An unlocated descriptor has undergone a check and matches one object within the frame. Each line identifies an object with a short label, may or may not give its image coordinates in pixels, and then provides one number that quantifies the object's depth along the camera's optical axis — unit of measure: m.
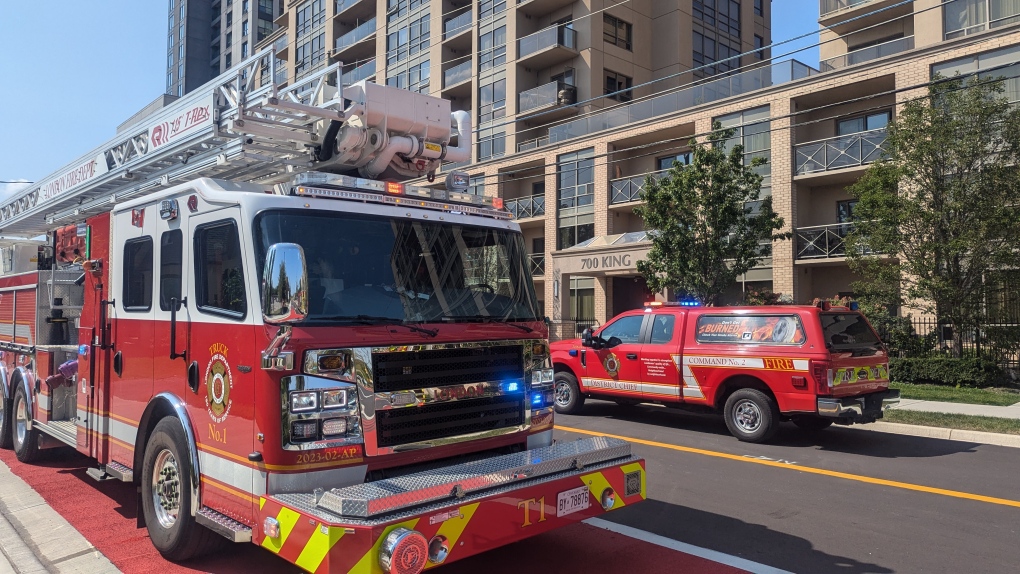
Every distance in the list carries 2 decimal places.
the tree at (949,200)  15.23
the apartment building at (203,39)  64.81
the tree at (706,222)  18.17
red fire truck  3.97
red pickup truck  9.35
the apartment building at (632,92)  23.12
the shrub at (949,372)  15.77
